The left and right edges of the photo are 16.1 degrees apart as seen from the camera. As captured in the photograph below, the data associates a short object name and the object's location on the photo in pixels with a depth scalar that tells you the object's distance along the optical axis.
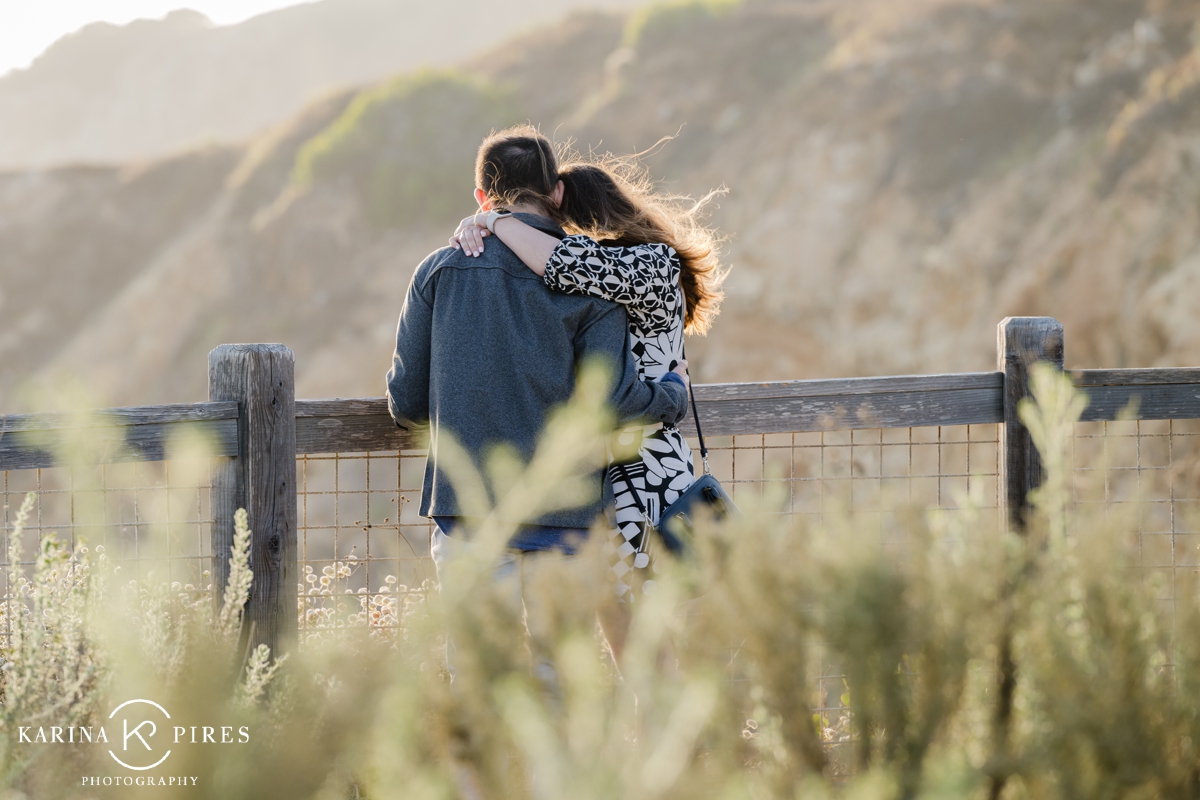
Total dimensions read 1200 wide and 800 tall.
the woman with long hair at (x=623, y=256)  8.84
